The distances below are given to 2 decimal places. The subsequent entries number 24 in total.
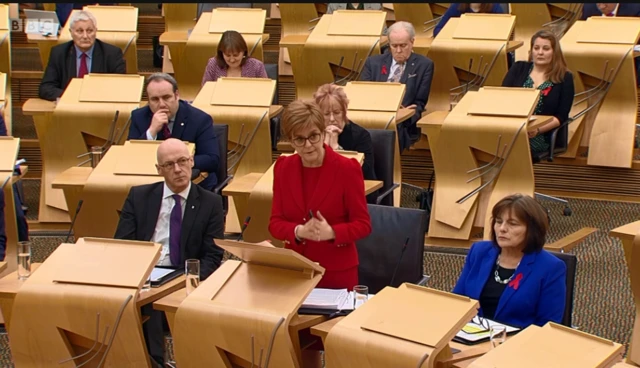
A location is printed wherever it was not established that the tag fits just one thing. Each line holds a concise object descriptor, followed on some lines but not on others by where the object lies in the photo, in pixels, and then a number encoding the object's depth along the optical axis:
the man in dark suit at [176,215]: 6.33
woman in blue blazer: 5.17
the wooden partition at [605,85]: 10.41
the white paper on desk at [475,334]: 4.82
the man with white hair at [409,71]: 10.46
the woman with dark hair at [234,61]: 10.38
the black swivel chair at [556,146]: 9.57
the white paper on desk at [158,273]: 5.75
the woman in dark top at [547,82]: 9.31
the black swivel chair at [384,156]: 8.30
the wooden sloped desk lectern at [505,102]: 8.81
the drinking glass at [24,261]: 5.80
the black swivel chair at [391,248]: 6.12
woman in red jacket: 5.50
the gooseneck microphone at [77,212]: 8.00
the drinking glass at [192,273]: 5.45
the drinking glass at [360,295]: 5.18
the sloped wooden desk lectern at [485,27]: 11.17
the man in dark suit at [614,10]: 12.05
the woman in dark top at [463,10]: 12.23
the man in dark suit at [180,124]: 8.20
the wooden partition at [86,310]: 5.30
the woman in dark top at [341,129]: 7.96
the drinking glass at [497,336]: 4.63
